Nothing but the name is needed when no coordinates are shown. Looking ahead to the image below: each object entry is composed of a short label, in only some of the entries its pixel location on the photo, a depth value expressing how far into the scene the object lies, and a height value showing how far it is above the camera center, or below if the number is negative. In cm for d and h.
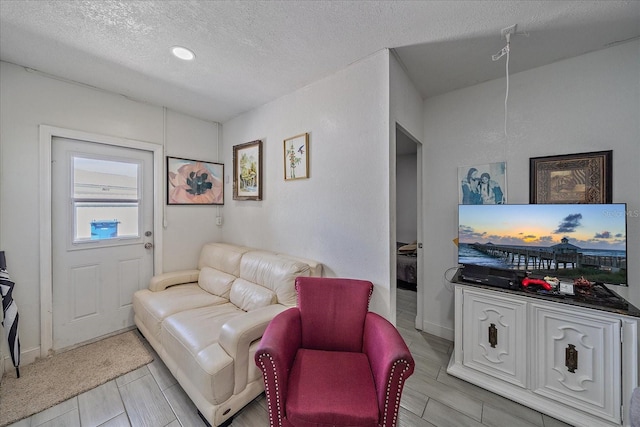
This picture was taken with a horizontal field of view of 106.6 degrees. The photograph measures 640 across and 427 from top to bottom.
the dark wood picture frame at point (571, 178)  179 +27
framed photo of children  220 +27
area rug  165 -131
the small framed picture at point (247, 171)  284 +53
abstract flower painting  300 +41
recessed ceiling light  182 +126
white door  229 -24
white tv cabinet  143 -97
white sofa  147 -86
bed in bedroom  395 -96
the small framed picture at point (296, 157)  234 +57
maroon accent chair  114 -87
